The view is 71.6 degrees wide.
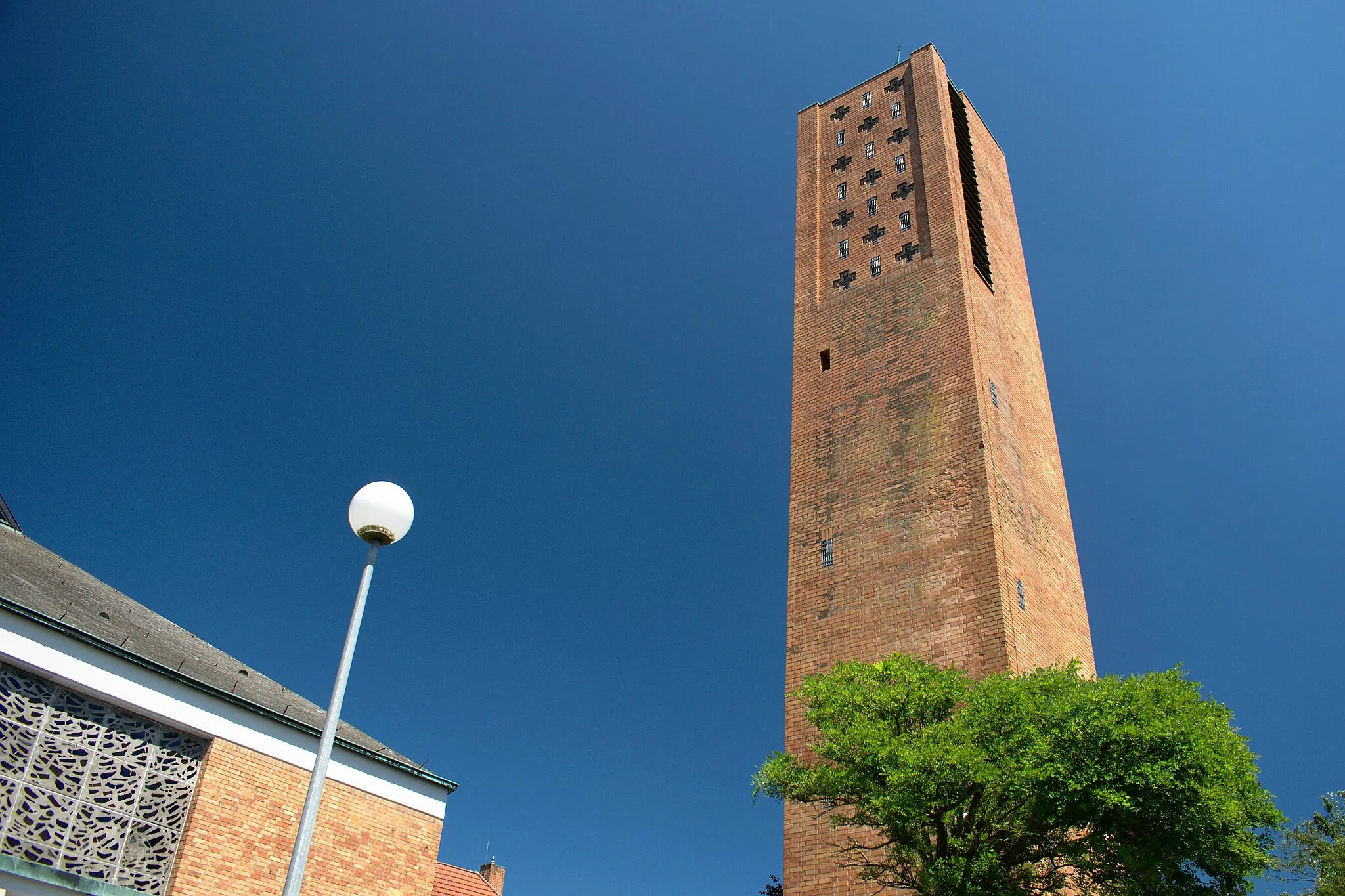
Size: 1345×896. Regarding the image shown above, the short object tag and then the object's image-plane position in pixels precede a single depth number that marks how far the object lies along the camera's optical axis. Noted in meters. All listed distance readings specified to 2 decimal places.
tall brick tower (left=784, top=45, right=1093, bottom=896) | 20.77
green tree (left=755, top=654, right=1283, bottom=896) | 11.60
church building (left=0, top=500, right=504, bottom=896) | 11.77
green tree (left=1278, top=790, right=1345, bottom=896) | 20.55
